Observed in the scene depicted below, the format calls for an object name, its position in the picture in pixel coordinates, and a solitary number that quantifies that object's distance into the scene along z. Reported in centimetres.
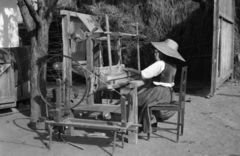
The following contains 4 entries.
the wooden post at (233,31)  1067
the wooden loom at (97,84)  458
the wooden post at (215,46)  778
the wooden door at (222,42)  789
